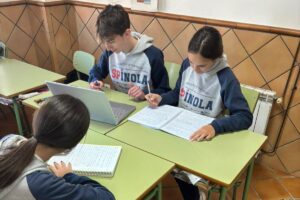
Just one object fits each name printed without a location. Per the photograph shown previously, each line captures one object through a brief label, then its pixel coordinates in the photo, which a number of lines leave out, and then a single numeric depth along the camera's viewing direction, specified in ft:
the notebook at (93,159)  3.15
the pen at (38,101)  4.99
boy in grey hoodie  4.71
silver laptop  3.91
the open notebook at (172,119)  4.01
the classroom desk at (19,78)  5.53
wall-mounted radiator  5.79
